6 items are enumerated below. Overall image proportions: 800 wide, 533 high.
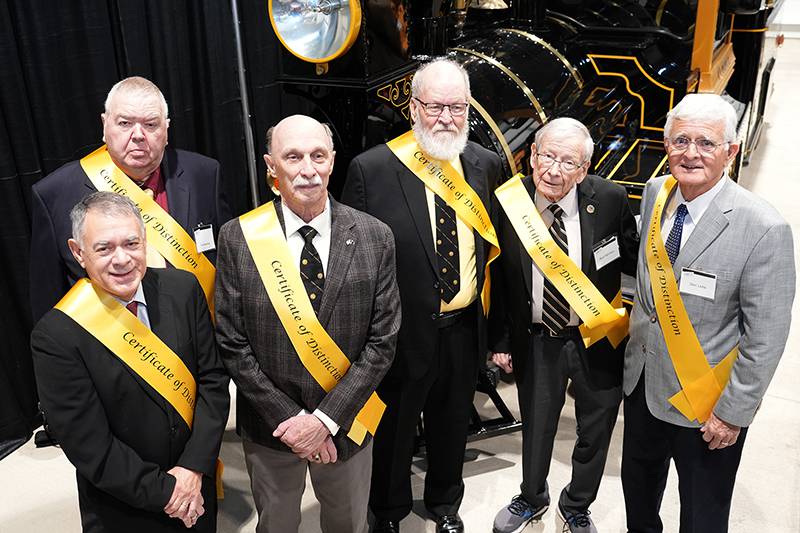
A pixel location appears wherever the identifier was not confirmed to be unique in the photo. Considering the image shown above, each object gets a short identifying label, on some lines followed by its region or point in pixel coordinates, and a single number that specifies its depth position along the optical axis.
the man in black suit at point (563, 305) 2.13
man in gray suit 1.75
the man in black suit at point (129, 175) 2.04
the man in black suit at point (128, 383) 1.56
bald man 1.82
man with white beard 2.12
